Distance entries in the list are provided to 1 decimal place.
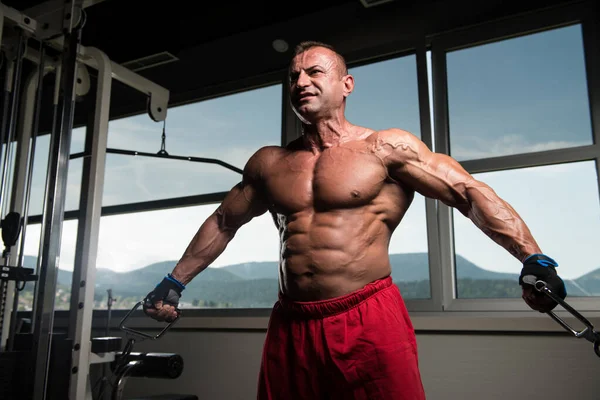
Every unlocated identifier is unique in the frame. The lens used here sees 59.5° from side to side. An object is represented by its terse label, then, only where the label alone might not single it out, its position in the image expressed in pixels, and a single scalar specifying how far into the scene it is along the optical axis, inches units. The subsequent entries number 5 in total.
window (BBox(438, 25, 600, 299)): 92.2
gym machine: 83.1
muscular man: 55.8
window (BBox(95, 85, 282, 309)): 125.6
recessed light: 124.5
